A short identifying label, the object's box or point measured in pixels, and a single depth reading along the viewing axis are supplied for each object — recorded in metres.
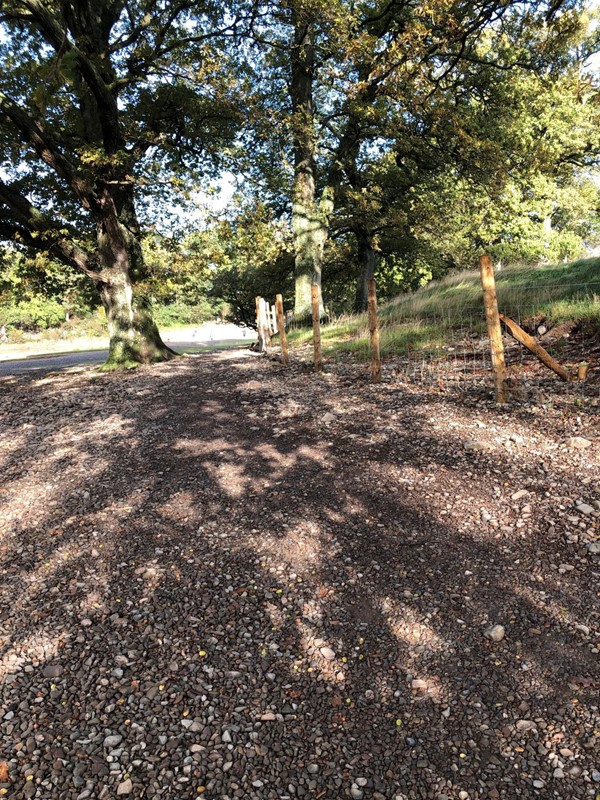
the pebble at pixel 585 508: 3.74
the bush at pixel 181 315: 64.59
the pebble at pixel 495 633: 2.74
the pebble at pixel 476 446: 4.95
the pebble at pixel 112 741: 2.26
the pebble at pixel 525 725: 2.25
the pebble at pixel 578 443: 4.71
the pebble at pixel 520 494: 4.06
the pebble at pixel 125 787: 2.07
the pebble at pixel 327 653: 2.73
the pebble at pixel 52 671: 2.65
